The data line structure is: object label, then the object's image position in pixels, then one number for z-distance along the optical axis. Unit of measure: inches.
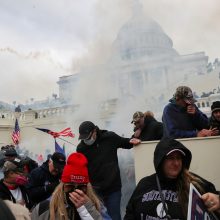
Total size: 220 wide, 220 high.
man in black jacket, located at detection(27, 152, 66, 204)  98.8
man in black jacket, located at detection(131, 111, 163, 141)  114.5
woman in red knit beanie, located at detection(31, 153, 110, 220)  60.9
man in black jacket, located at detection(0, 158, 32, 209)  85.2
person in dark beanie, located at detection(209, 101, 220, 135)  99.8
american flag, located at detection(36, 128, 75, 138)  371.3
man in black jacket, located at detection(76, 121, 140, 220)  105.6
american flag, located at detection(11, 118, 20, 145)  429.9
